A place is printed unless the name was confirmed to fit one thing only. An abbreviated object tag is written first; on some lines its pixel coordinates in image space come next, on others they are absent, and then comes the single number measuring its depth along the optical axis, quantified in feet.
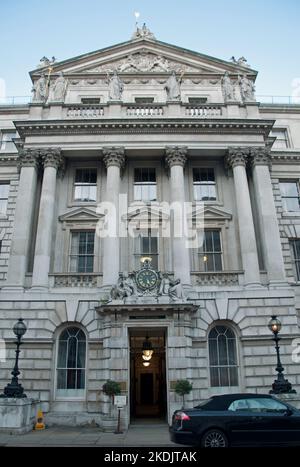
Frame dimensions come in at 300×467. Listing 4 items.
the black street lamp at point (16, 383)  51.88
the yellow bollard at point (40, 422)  55.26
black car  34.81
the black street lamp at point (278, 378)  54.65
